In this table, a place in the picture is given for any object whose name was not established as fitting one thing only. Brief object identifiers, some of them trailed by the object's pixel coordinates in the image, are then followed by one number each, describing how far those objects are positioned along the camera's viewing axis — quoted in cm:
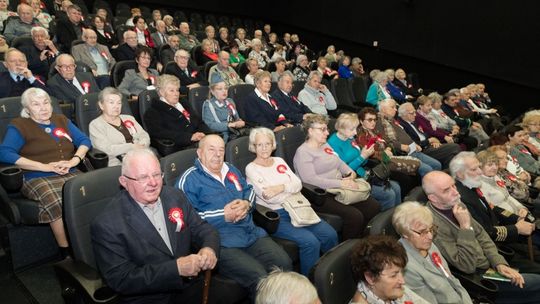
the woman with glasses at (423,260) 167
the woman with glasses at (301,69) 638
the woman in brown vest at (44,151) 210
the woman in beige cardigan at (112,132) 265
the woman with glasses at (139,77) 396
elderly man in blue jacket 189
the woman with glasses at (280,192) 220
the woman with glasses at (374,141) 334
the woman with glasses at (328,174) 256
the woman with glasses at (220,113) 362
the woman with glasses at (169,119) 314
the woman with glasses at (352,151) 304
